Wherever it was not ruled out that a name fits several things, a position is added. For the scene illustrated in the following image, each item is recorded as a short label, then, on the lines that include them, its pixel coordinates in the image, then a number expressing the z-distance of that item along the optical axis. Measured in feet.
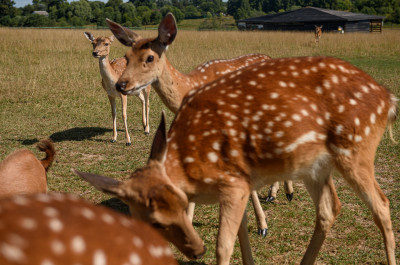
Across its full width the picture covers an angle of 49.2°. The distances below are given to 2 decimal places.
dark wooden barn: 141.38
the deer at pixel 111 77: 26.93
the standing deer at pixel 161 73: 15.07
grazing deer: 10.06
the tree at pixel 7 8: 205.77
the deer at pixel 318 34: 88.69
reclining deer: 3.77
